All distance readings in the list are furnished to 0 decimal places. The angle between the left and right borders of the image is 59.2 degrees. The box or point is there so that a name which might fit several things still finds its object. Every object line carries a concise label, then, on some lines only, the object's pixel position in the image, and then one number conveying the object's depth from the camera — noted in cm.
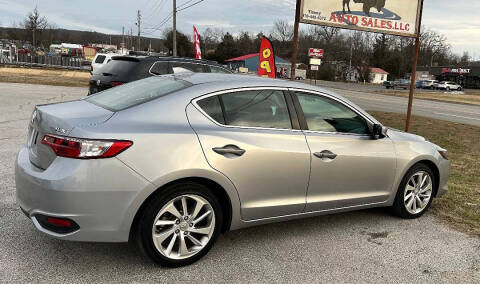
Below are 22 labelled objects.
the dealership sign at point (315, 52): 4975
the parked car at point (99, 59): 2429
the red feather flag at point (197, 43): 1964
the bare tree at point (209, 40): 11255
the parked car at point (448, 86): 6285
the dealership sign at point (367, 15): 863
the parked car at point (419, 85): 6800
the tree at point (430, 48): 9562
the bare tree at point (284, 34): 10781
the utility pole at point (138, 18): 7519
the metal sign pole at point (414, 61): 931
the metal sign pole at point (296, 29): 846
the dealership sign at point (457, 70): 7646
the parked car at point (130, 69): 902
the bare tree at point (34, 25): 6406
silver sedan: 296
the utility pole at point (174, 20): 3888
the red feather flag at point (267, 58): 1150
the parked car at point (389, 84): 6200
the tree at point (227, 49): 9959
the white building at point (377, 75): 8443
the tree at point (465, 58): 11356
